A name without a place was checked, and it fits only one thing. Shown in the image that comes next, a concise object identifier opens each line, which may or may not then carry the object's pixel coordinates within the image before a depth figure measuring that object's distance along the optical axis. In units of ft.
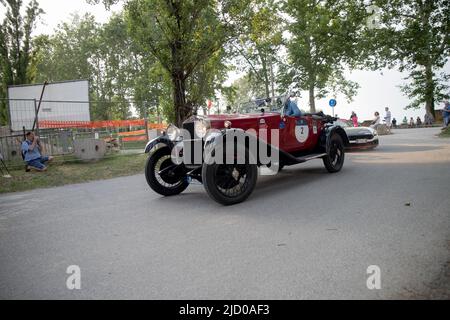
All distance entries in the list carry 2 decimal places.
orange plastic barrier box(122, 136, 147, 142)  51.89
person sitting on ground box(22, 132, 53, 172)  32.14
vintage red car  16.10
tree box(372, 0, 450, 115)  43.62
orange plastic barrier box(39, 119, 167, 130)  41.77
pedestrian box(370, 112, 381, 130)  61.98
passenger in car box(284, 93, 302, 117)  21.93
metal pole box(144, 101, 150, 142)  45.23
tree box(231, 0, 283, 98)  42.16
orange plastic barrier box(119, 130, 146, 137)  50.71
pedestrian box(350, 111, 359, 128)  78.20
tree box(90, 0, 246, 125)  37.06
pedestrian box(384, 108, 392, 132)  72.90
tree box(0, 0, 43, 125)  65.77
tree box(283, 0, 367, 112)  59.64
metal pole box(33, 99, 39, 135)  37.27
